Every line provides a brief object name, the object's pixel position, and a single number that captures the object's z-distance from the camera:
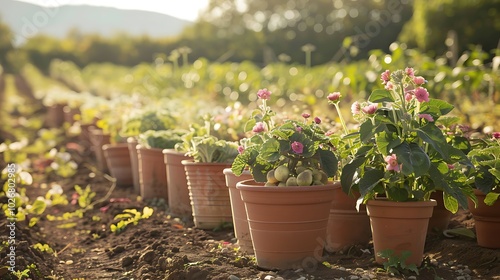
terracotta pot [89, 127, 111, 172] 8.38
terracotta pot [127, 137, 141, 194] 6.69
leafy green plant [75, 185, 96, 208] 6.20
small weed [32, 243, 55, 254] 4.39
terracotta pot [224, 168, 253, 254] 4.02
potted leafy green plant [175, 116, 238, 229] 4.71
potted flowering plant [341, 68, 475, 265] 3.41
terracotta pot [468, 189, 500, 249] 3.90
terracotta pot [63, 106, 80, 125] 11.94
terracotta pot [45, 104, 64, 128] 13.79
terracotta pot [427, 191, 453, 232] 4.29
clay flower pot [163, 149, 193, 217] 5.28
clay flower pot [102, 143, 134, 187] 7.32
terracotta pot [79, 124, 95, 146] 9.75
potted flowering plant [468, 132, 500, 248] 3.71
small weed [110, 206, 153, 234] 5.09
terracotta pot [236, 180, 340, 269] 3.50
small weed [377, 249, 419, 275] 3.48
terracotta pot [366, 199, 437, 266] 3.57
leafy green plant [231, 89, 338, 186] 3.55
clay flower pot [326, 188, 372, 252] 4.11
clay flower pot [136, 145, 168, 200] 6.01
